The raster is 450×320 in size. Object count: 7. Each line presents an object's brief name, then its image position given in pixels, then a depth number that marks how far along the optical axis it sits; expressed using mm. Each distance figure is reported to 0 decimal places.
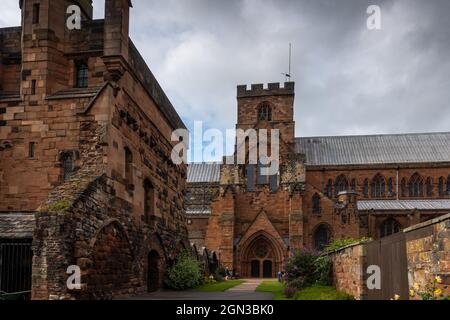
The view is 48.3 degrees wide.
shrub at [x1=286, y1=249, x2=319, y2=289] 22078
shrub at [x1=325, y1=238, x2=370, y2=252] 21628
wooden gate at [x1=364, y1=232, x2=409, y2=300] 10305
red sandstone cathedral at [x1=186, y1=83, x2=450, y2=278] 43438
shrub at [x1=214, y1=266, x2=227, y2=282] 34312
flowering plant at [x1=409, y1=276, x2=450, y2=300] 7714
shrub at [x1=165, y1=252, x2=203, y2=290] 23781
